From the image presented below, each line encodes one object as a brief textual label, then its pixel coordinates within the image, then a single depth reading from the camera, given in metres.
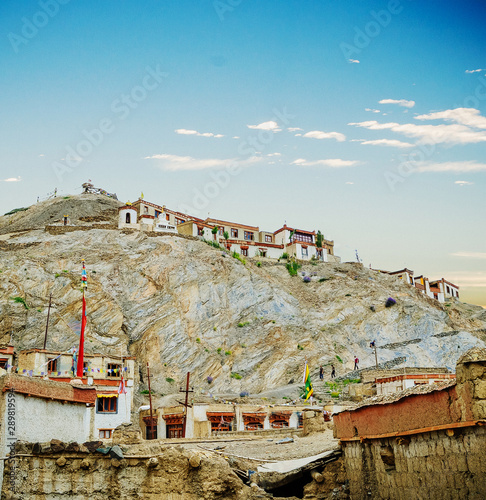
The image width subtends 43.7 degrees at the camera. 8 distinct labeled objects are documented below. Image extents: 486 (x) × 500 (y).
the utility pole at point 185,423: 49.70
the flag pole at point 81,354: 32.66
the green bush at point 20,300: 67.41
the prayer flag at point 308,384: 42.45
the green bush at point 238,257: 89.94
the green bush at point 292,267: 96.50
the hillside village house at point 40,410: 15.95
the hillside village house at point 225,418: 50.31
